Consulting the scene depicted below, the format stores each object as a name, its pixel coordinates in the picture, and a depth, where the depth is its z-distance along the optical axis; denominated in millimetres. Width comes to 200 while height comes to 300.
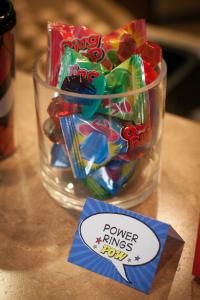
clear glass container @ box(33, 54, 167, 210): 664
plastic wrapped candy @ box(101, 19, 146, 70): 673
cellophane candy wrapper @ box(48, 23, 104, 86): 659
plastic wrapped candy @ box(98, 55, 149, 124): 610
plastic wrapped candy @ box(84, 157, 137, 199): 663
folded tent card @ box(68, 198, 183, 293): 562
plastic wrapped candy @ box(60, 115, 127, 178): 620
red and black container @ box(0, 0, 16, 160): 694
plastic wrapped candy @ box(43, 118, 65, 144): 659
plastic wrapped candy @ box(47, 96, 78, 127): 630
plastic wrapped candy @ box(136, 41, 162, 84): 646
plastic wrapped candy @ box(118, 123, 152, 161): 616
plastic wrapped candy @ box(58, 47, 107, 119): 608
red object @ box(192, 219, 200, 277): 572
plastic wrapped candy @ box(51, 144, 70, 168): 686
